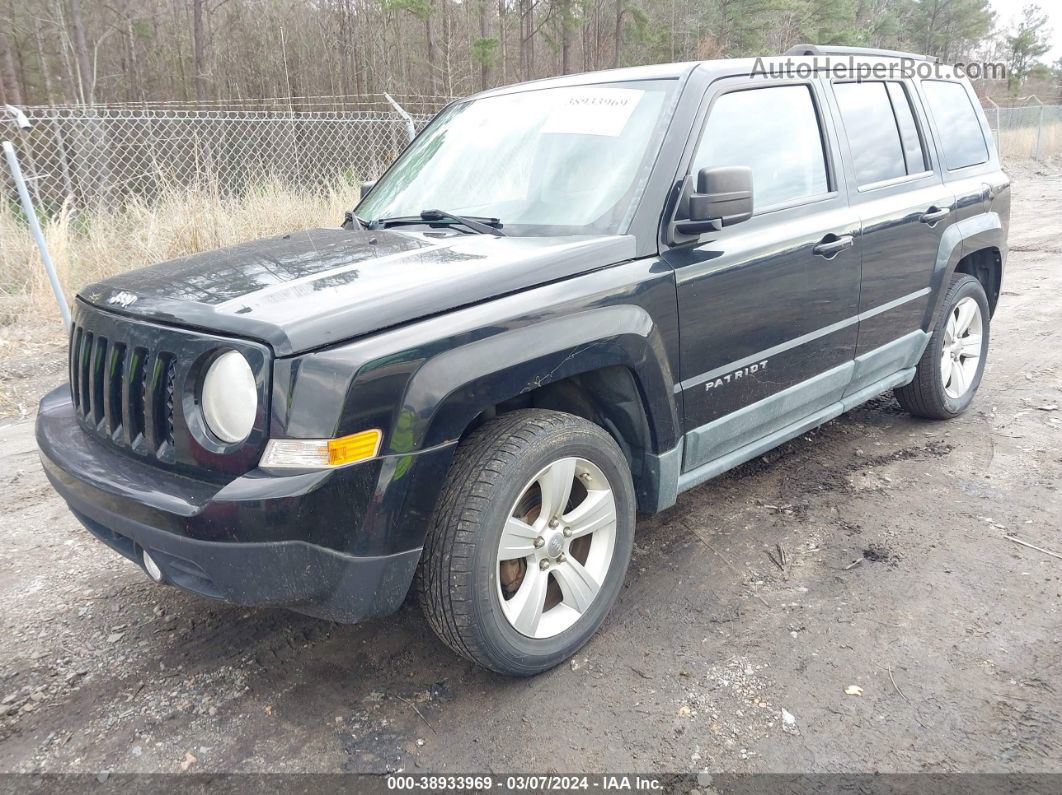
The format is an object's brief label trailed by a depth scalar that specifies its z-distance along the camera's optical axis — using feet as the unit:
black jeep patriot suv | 6.74
